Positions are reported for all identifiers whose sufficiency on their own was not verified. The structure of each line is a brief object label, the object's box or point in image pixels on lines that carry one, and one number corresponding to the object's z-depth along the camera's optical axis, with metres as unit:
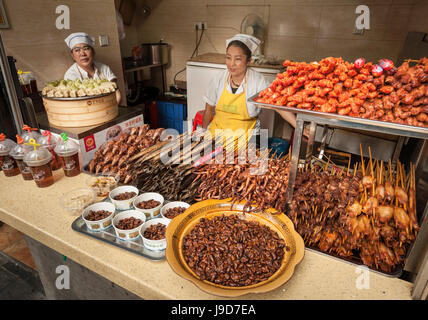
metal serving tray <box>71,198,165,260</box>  1.68
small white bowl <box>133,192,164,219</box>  1.94
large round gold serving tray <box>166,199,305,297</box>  1.35
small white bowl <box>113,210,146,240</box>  1.76
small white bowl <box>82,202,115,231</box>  1.86
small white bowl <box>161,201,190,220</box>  1.97
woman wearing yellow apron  3.60
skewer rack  1.34
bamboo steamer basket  2.62
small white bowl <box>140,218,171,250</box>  1.69
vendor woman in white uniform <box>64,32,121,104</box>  3.88
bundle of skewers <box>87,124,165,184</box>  2.51
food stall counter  1.48
